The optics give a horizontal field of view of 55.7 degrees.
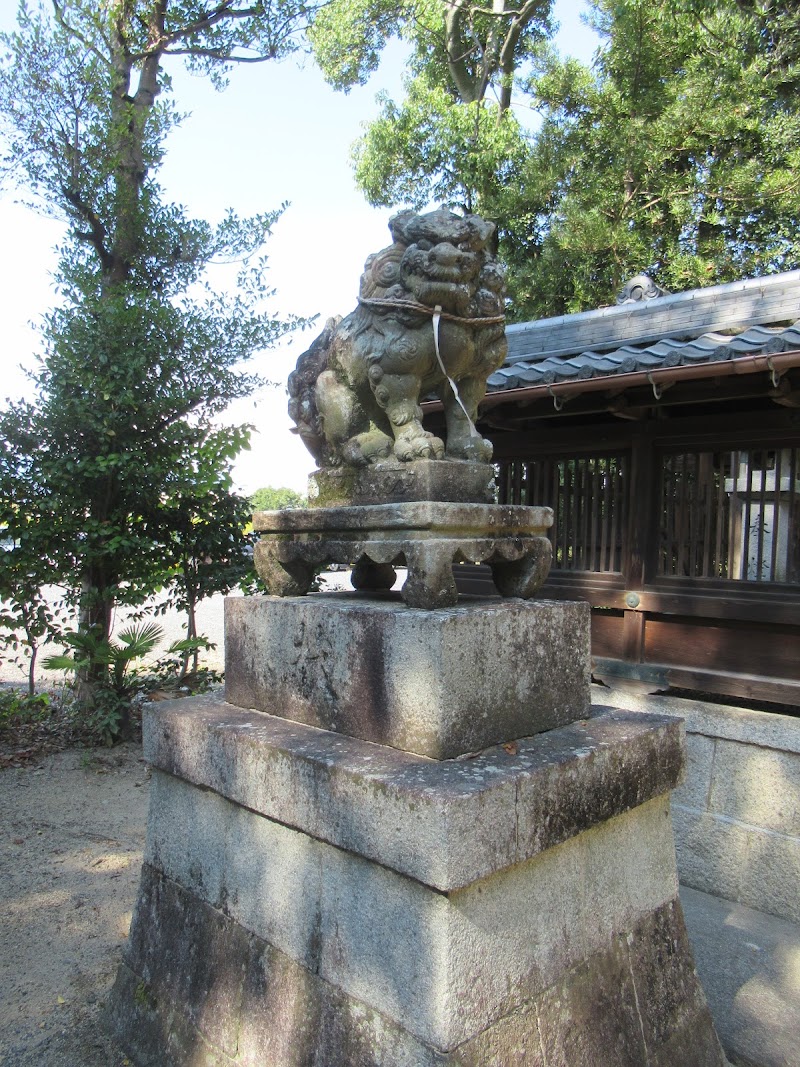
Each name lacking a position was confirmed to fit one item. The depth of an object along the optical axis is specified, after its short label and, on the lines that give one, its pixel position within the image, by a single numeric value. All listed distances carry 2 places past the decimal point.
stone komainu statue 2.45
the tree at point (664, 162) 12.15
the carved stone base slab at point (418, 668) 2.11
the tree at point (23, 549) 6.18
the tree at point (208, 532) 6.71
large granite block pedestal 1.87
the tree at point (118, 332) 6.22
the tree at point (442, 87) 13.75
